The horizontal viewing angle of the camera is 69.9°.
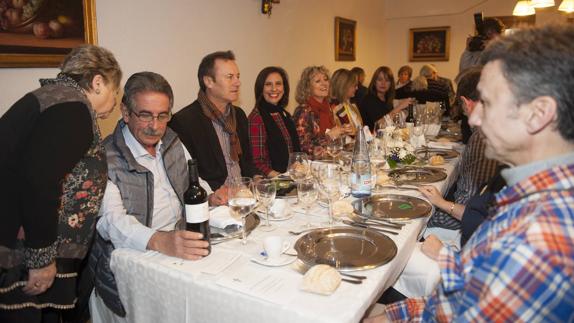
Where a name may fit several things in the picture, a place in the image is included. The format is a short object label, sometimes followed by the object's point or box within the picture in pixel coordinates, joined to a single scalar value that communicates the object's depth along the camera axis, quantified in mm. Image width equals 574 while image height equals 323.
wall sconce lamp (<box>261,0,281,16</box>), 4625
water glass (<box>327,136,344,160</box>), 2889
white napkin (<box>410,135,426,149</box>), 3494
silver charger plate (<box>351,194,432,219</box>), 1841
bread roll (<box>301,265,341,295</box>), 1178
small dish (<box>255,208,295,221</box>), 1807
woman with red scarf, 3955
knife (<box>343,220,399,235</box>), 1646
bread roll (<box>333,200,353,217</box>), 1795
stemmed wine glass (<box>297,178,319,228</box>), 1716
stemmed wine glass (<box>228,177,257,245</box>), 1512
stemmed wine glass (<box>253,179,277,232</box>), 1645
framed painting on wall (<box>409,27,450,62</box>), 8633
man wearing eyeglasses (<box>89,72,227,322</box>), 1657
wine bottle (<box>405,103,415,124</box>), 5223
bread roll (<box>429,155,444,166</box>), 2934
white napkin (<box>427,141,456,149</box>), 3684
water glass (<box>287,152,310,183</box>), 2221
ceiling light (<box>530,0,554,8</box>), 5301
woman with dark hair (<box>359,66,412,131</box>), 5797
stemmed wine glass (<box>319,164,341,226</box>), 1725
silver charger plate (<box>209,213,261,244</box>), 1588
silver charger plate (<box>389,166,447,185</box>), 2439
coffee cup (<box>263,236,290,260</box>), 1396
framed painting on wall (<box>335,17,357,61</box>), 6656
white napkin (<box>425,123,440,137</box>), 4090
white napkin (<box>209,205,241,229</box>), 1691
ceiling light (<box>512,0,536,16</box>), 5934
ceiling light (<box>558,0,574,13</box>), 5390
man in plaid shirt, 804
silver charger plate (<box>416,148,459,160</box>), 3226
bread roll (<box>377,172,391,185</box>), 2337
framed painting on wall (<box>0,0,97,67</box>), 2348
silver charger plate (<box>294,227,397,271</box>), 1357
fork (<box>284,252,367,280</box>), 1272
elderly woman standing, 1469
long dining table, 1158
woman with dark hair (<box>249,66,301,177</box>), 3443
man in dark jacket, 2750
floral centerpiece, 2873
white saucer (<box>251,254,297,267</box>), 1363
